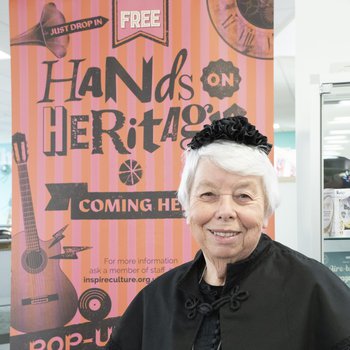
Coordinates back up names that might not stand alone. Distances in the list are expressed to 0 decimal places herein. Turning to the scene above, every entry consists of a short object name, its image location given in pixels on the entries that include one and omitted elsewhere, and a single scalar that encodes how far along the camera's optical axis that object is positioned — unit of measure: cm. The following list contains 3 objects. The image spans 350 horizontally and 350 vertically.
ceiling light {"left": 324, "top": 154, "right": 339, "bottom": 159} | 243
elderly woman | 115
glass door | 241
